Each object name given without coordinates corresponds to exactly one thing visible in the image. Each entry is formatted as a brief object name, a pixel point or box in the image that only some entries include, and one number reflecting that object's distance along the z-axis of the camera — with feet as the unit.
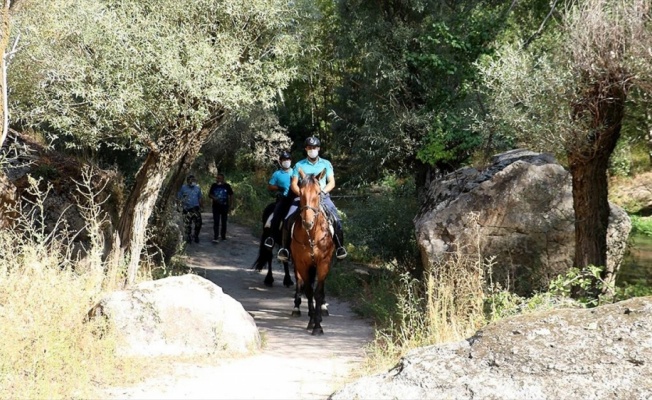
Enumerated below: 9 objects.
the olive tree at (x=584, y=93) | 27.66
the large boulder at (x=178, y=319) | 27.30
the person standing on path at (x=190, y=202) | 66.59
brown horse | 35.91
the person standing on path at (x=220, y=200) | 72.33
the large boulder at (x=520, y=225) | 36.91
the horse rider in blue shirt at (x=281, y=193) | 44.73
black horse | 51.85
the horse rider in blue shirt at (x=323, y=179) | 38.78
